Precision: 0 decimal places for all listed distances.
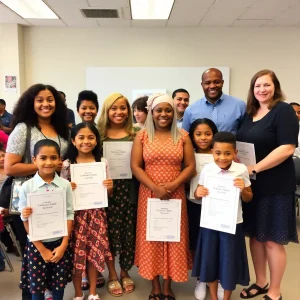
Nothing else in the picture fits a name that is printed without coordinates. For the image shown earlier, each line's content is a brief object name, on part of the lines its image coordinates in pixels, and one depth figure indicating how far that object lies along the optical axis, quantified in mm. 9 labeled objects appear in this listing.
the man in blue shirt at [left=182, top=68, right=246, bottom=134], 2625
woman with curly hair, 2104
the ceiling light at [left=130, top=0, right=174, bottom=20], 4946
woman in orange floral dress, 2275
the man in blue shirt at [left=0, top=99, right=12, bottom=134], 5626
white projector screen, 6340
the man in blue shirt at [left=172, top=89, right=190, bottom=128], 3824
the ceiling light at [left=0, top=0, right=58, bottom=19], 4938
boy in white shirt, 2051
